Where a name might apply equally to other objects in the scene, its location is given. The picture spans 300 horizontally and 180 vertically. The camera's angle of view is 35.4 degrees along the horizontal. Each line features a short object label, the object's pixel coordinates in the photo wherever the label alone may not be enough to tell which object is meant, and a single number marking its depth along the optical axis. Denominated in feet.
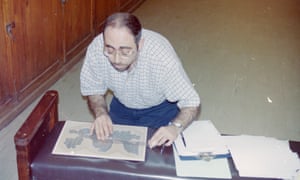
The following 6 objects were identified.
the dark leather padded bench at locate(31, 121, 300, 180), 4.57
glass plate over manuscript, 4.78
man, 5.20
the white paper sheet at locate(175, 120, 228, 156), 4.83
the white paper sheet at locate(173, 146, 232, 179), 4.55
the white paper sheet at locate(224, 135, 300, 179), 4.60
